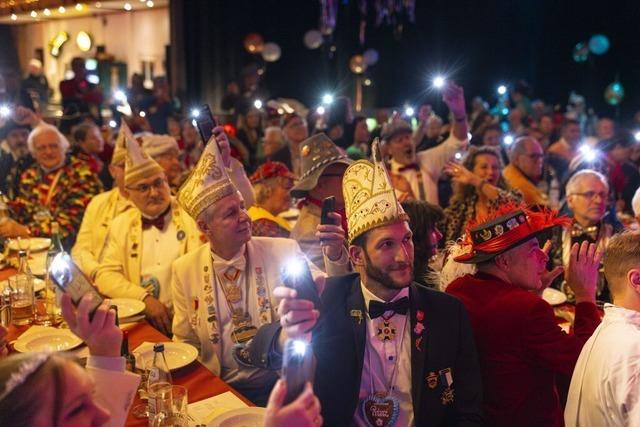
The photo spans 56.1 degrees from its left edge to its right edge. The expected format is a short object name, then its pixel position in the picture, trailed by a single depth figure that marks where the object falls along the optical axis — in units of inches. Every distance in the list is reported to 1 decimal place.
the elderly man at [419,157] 226.1
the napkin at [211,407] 93.1
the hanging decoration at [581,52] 607.8
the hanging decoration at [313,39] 644.7
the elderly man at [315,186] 147.3
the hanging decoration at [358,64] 667.4
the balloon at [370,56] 677.9
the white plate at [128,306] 135.2
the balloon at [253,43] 595.8
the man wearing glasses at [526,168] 231.1
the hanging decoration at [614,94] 583.2
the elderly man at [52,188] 220.7
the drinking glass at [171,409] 89.3
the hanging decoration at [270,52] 620.4
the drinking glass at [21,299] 134.0
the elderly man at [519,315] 99.9
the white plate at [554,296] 149.2
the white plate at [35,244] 187.6
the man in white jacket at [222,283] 124.6
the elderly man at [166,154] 219.5
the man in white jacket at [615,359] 84.0
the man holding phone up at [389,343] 92.0
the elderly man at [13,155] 241.6
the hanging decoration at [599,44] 589.6
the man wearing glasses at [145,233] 162.1
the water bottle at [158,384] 89.4
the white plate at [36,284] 145.6
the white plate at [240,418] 88.7
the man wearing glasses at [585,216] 171.6
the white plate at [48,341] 117.9
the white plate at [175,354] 109.9
